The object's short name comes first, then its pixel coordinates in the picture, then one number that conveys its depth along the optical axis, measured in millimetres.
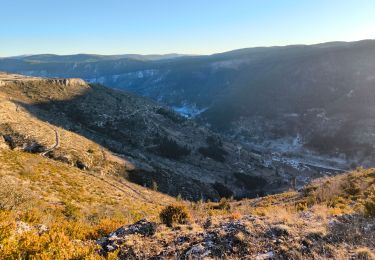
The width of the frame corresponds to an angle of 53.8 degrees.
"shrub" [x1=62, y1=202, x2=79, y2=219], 28184
